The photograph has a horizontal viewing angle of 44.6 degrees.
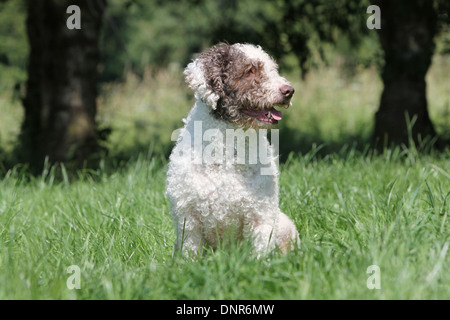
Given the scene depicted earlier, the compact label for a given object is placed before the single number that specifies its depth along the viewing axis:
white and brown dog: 3.14
